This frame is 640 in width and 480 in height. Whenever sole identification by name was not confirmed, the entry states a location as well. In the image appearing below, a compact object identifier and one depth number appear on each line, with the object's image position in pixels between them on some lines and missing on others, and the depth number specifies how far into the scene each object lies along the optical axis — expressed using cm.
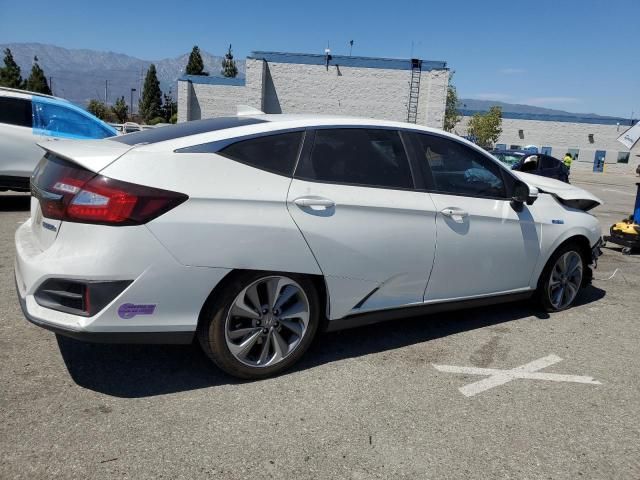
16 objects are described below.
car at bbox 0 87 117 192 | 788
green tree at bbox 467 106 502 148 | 5459
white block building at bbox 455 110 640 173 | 5503
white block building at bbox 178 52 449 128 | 3434
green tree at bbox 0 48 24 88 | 5209
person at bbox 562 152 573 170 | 2770
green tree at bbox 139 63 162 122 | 6381
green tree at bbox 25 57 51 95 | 5508
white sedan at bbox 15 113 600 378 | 273
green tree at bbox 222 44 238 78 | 7038
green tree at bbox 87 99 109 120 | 5062
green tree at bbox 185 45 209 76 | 6500
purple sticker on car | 275
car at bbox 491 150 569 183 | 1370
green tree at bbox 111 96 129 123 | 5472
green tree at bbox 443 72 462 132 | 5443
